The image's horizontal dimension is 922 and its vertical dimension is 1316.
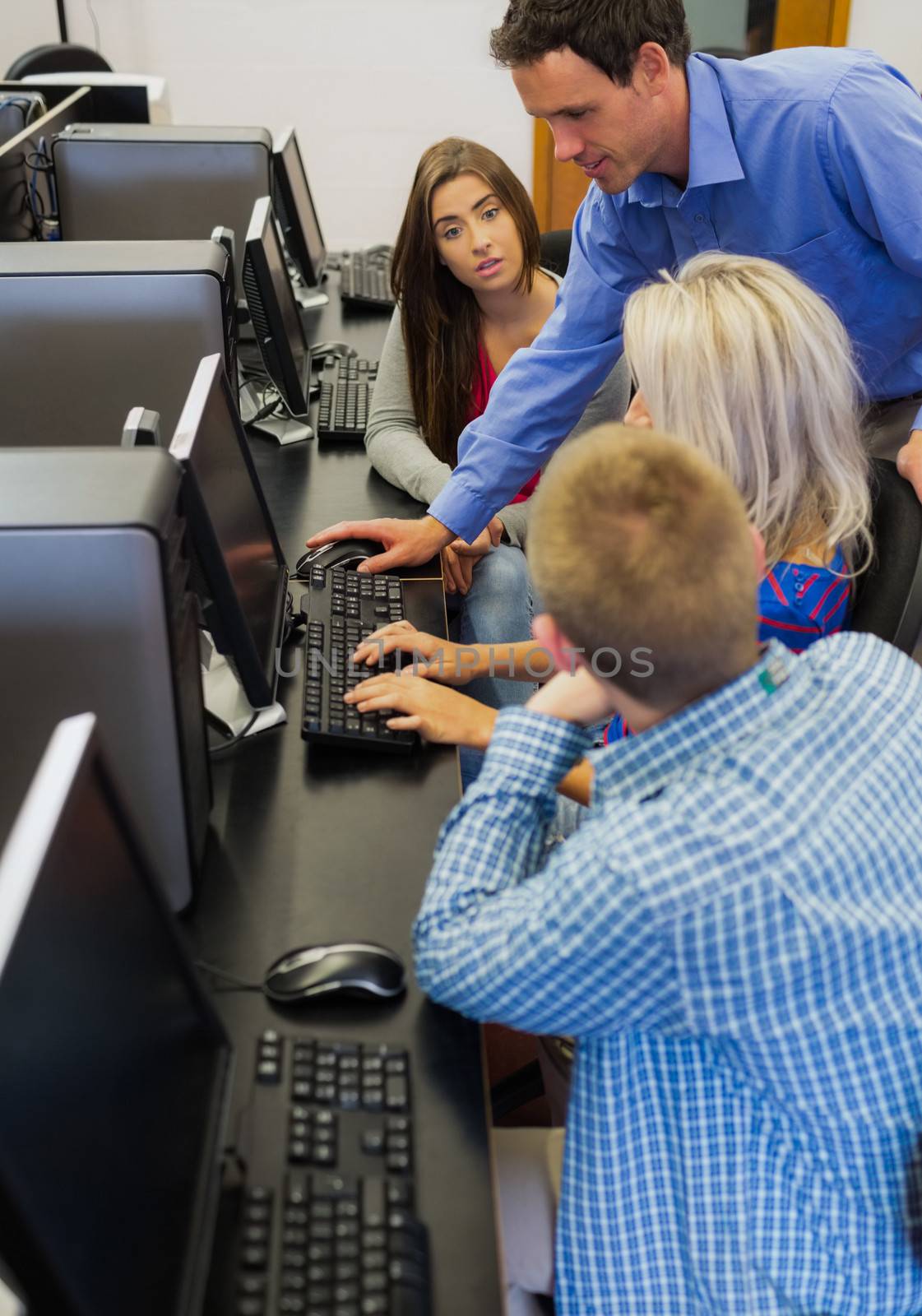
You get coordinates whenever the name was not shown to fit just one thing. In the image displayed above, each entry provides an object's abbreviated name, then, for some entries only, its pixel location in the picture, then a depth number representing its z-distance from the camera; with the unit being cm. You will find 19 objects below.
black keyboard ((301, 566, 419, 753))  131
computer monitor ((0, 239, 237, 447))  149
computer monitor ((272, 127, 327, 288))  279
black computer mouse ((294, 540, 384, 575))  173
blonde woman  125
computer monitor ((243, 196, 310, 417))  208
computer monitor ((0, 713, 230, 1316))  59
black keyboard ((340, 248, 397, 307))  301
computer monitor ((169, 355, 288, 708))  117
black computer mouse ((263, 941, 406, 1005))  97
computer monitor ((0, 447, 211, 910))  92
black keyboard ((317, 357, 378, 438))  223
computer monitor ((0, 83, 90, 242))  239
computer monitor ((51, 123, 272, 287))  232
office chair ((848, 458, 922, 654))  131
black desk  84
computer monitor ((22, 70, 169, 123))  303
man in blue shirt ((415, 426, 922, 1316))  79
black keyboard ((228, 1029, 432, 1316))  76
